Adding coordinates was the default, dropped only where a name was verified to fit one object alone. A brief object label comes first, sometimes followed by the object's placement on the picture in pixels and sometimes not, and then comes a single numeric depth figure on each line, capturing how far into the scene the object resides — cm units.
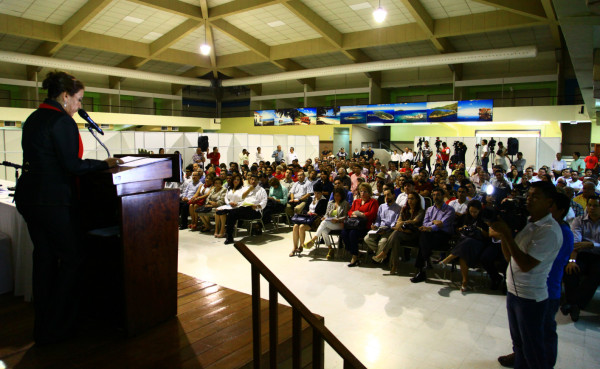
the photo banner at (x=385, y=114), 1617
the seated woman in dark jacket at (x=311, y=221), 619
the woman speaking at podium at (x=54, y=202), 190
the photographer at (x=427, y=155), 1434
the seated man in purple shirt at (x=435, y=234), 496
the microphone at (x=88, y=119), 204
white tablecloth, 261
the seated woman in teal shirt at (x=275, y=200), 768
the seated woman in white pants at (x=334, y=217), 589
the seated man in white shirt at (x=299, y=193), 786
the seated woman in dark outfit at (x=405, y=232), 518
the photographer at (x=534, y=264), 229
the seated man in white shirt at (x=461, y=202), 573
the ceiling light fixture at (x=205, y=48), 1352
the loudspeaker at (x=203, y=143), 1345
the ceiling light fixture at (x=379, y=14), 948
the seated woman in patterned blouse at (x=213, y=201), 766
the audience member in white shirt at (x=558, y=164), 1158
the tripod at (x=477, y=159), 1384
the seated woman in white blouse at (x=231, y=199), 723
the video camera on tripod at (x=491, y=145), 1304
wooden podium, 197
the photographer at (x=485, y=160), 1254
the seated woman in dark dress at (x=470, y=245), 460
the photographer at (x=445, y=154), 1429
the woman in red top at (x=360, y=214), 560
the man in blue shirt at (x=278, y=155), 1513
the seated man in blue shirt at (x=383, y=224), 539
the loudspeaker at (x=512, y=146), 1298
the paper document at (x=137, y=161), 205
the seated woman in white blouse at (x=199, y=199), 811
